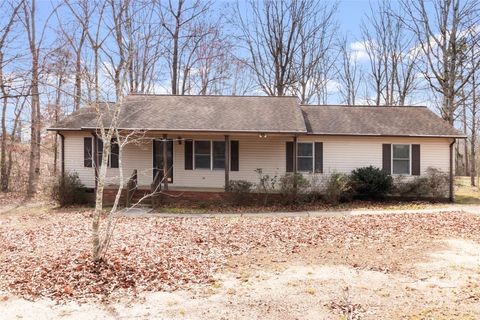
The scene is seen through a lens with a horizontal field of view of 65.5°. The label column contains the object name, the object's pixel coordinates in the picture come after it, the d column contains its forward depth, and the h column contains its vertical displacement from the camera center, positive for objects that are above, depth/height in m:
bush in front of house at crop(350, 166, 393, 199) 15.12 -0.89
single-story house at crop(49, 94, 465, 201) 16.02 +0.61
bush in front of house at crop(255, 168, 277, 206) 14.86 -0.99
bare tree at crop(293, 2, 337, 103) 28.19 +7.55
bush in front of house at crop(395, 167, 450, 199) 15.52 -1.08
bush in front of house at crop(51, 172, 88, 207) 15.05 -1.22
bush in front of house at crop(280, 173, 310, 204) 14.66 -1.08
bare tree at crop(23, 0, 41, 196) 19.39 +1.86
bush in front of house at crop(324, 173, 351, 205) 14.63 -1.13
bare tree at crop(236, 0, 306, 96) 27.03 +8.33
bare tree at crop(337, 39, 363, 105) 34.88 +7.26
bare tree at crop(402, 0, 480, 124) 20.00 +5.83
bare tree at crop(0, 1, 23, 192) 20.45 +0.09
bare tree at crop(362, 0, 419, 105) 30.89 +7.52
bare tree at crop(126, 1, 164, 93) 24.74 +6.23
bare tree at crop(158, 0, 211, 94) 26.88 +8.62
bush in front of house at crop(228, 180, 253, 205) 14.77 -1.24
